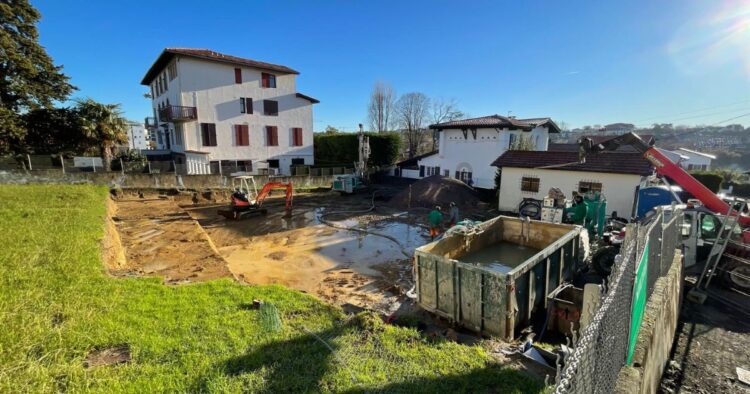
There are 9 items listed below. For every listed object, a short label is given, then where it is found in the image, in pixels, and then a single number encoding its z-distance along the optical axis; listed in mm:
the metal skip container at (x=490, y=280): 6051
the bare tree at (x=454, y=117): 47262
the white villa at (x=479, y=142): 24469
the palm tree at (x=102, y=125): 21630
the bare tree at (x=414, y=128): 47188
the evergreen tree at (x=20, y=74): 20438
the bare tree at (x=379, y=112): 51156
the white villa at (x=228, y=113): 25641
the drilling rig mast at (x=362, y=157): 26667
